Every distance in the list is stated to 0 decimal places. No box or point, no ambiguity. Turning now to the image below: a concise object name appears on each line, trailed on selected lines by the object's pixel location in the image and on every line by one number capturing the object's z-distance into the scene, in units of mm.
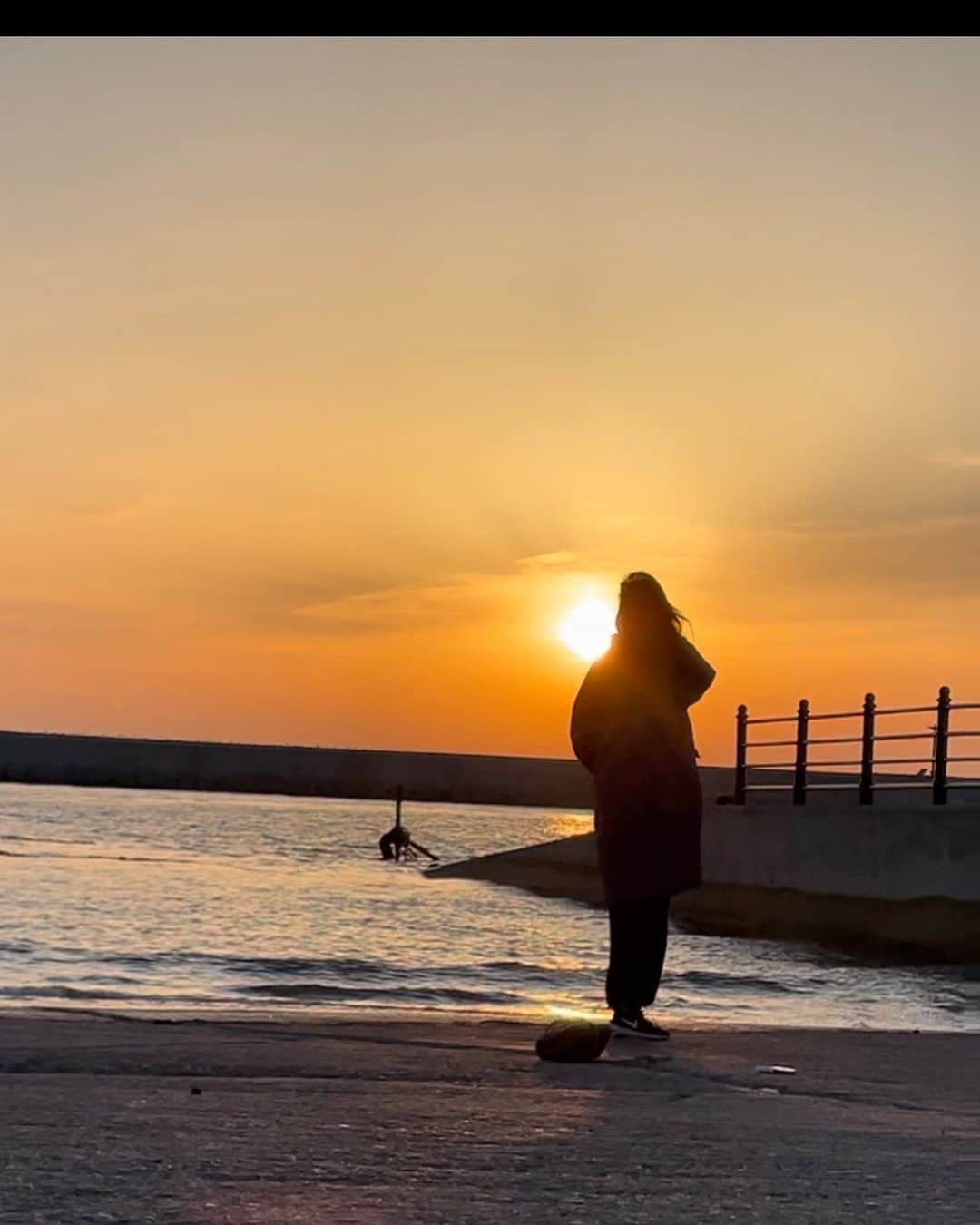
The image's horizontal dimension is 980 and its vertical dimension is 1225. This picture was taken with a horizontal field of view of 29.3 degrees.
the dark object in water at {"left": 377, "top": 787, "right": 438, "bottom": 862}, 43312
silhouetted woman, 8203
